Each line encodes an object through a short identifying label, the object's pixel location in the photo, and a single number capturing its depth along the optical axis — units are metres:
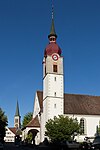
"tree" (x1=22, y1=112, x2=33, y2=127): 59.25
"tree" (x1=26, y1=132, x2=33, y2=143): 42.05
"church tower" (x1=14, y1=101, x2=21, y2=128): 106.90
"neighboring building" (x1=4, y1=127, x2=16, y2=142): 90.50
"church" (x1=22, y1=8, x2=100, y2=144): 38.06
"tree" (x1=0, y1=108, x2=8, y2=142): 35.50
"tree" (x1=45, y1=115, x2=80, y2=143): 33.13
